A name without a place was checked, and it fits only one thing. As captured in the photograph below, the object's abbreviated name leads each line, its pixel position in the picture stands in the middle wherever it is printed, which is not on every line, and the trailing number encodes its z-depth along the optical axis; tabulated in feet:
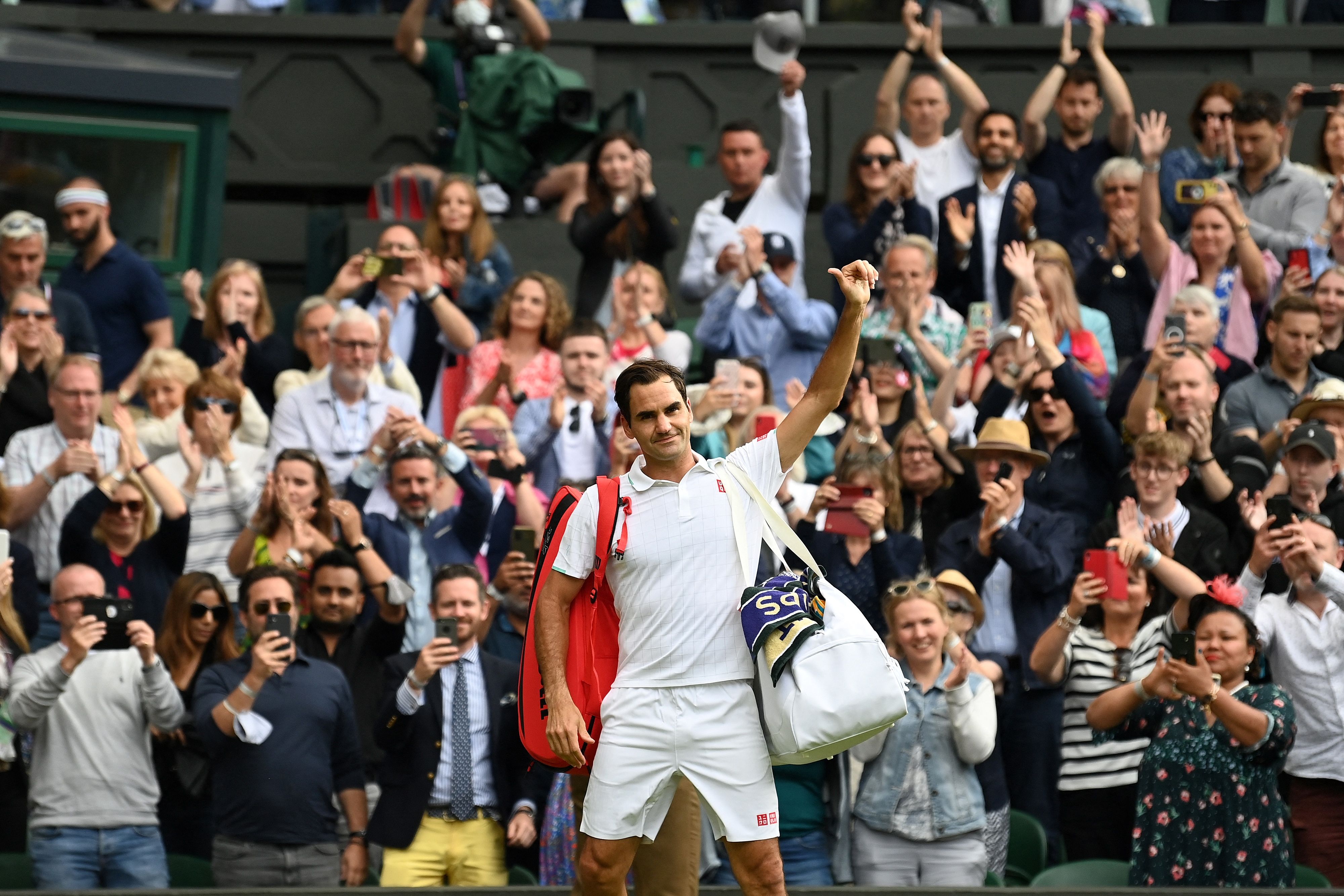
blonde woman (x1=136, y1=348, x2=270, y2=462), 65.26
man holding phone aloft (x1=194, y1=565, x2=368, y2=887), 51.98
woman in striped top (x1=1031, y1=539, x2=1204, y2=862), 53.31
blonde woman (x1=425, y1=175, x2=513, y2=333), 73.41
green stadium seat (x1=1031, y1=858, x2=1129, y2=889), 50.31
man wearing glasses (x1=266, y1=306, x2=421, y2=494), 65.16
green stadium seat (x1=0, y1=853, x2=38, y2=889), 52.60
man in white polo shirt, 37.42
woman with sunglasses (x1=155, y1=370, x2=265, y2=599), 61.62
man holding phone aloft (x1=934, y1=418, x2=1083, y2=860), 55.26
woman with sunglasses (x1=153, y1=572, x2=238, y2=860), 55.62
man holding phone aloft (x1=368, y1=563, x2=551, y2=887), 52.85
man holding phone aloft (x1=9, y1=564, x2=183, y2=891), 52.70
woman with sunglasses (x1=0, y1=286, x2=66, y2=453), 66.39
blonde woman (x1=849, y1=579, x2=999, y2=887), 51.19
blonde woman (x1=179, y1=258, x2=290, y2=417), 71.00
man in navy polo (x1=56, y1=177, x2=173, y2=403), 73.92
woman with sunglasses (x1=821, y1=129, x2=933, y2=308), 71.87
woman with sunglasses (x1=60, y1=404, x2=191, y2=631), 58.59
